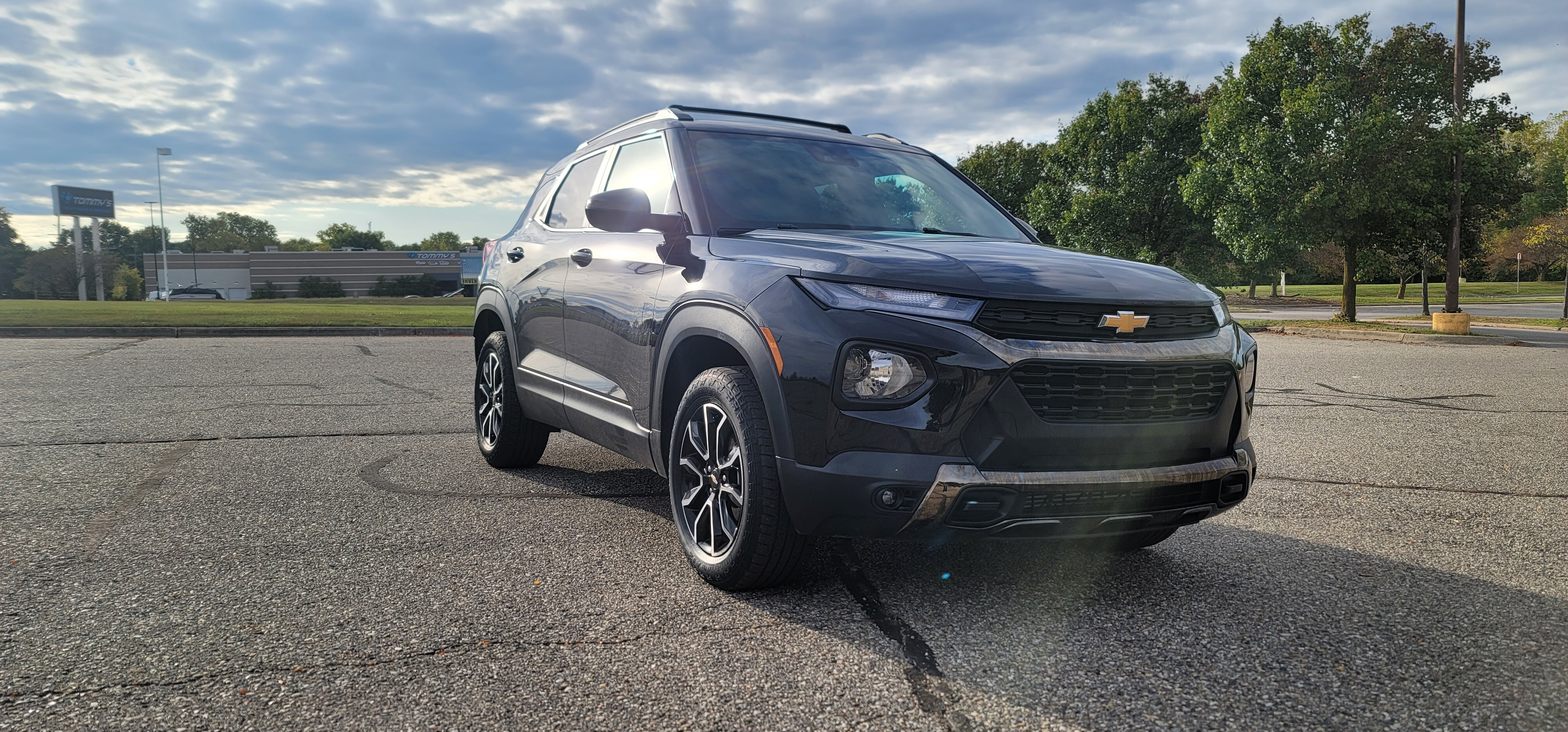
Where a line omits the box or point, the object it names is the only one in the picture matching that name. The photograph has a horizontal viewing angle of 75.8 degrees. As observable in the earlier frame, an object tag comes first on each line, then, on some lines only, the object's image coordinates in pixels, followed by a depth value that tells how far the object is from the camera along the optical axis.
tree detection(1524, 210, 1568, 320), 36.59
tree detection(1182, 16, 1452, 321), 22.55
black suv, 3.00
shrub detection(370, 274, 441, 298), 113.19
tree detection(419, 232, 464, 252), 169.50
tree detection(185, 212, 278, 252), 151.25
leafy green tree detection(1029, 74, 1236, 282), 36.72
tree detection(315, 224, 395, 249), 177.88
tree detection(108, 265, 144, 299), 101.00
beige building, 124.81
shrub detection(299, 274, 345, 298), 113.19
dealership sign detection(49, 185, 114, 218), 102.25
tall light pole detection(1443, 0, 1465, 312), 21.47
